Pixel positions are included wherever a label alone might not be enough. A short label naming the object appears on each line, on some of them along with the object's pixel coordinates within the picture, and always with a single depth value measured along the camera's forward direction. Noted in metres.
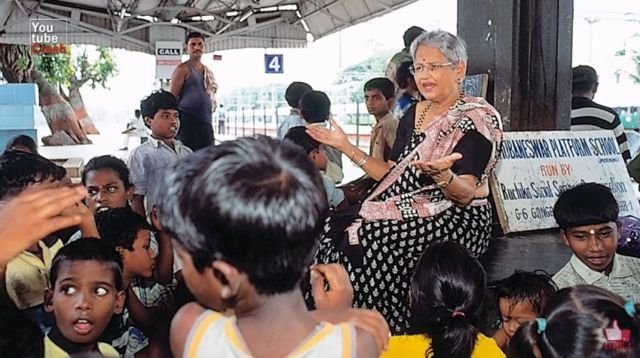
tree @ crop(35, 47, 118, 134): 21.45
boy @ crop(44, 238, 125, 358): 2.19
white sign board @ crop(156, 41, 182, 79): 13.52
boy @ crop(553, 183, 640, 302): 2.85
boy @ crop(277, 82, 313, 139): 6.12
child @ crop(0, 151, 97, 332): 2.45
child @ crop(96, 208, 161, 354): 2.78
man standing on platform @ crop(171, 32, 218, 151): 5.69
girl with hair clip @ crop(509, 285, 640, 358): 1.64
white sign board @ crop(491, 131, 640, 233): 3.89
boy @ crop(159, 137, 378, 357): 1.20
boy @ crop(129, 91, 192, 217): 4.08
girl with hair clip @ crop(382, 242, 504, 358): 2.13
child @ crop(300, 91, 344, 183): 5.01
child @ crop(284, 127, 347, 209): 3.98
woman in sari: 2.96
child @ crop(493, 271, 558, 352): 2.60
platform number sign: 12.66
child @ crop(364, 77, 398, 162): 4.81
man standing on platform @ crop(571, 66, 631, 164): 4.66
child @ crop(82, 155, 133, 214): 3.34
